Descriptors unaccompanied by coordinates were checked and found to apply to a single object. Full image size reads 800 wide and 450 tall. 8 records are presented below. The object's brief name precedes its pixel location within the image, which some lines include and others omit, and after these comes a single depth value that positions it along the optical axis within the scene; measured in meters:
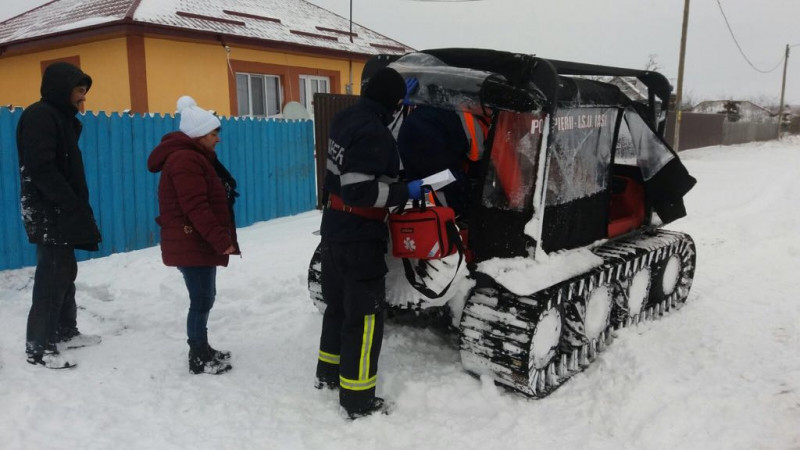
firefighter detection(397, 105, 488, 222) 3.61
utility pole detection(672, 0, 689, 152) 19.75
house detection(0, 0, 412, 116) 11.27
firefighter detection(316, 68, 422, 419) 3.11
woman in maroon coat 3.54
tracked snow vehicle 3.53
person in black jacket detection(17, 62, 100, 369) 3.67
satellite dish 11.98
